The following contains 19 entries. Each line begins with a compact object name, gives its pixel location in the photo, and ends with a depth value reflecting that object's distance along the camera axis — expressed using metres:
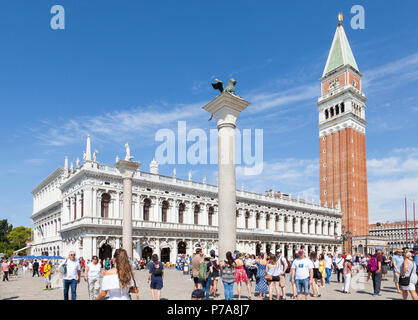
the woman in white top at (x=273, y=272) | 11.88
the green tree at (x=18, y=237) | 84.69
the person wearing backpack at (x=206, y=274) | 11.80
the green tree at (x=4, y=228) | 93.44
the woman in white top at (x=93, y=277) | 11.19
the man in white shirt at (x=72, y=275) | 10.65
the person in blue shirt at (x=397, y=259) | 12.78
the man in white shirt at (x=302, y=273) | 11.02
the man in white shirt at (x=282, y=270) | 12.45
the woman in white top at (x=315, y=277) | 13.04
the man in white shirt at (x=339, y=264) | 18.40
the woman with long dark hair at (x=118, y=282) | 6.30
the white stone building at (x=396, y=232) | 116.81
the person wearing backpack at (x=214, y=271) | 12.59
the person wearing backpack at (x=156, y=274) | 10.79
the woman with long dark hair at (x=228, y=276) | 11.12
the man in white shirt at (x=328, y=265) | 19.06
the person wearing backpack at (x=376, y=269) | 13.82
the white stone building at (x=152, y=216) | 39.75
